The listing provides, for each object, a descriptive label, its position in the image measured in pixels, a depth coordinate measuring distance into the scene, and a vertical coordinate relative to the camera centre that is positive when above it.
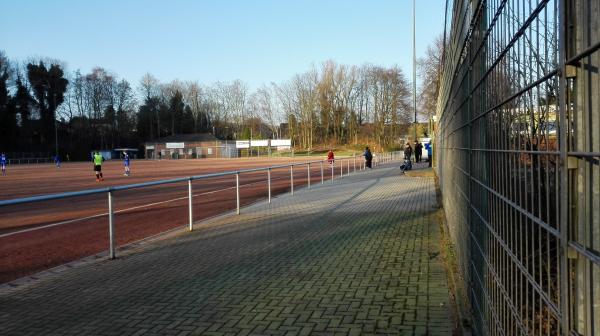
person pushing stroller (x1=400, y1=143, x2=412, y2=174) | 27.36 -0.77
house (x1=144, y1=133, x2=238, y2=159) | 101.50 +0.40
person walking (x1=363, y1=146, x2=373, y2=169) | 33.41 -0.73
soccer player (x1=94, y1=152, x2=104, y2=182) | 27.43 -0.60
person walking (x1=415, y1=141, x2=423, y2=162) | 37.00 -0.41
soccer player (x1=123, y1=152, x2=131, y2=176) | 35.57 -0.83
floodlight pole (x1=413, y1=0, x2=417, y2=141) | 32.22 +5.04
